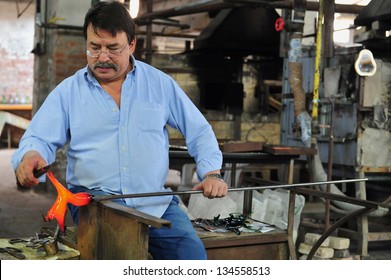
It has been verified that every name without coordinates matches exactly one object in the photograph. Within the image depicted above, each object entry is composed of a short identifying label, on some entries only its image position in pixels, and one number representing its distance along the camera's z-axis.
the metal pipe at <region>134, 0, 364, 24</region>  6.73
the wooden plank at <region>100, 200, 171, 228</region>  2.32
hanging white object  5.57
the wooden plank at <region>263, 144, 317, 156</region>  4.63
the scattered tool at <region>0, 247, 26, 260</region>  2.64
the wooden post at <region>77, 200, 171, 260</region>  2.47
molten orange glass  2.57
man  2.71
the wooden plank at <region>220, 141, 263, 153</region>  4.66
